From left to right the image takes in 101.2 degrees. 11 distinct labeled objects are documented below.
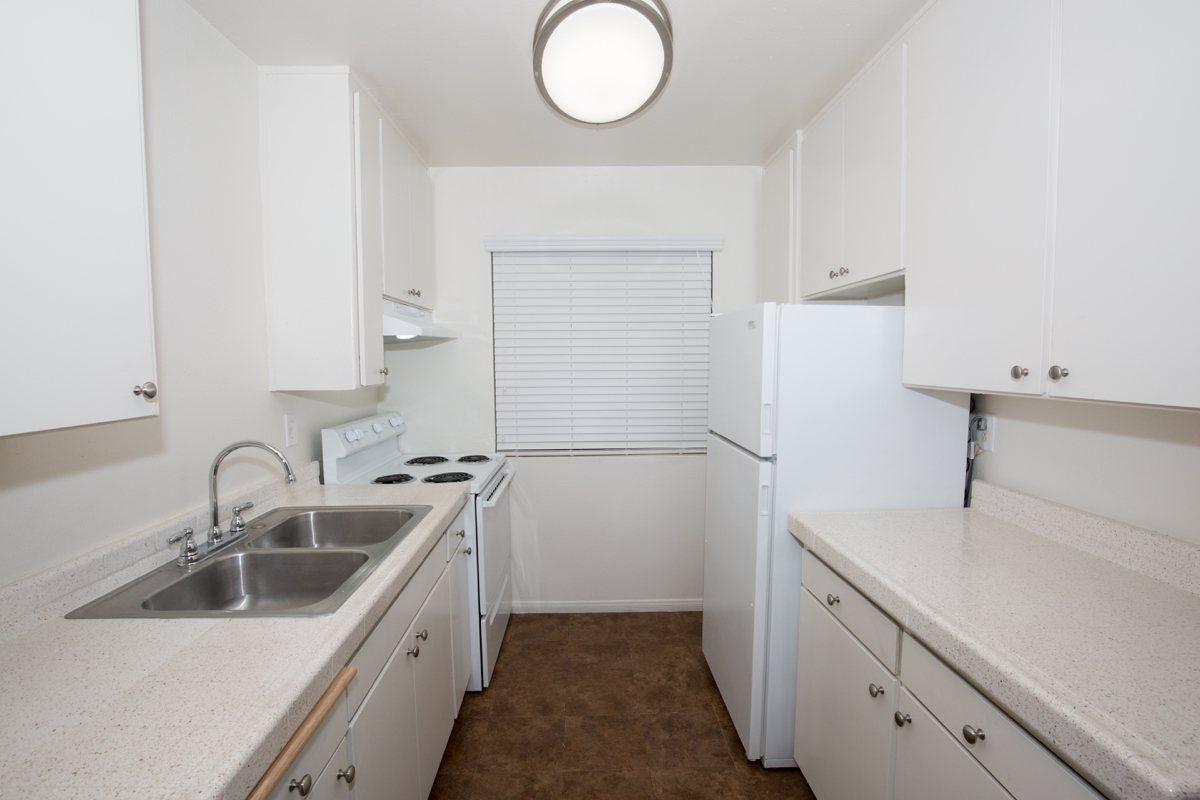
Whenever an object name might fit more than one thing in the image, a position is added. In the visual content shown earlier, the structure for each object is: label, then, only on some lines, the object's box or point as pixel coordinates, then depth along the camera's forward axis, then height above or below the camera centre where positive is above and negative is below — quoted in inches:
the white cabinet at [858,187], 60.7 +26.6
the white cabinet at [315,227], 68.5 +20.9
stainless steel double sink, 42.6 -20.0
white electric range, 81.5 -18.5
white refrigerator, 63.0 -9.2
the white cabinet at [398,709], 36.9 -31.1
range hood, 79.0 +8.8
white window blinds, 108.9 +5.9
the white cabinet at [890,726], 32.5 -28.9
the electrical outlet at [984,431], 64.7 -7.3
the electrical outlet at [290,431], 75.1 -8.5
